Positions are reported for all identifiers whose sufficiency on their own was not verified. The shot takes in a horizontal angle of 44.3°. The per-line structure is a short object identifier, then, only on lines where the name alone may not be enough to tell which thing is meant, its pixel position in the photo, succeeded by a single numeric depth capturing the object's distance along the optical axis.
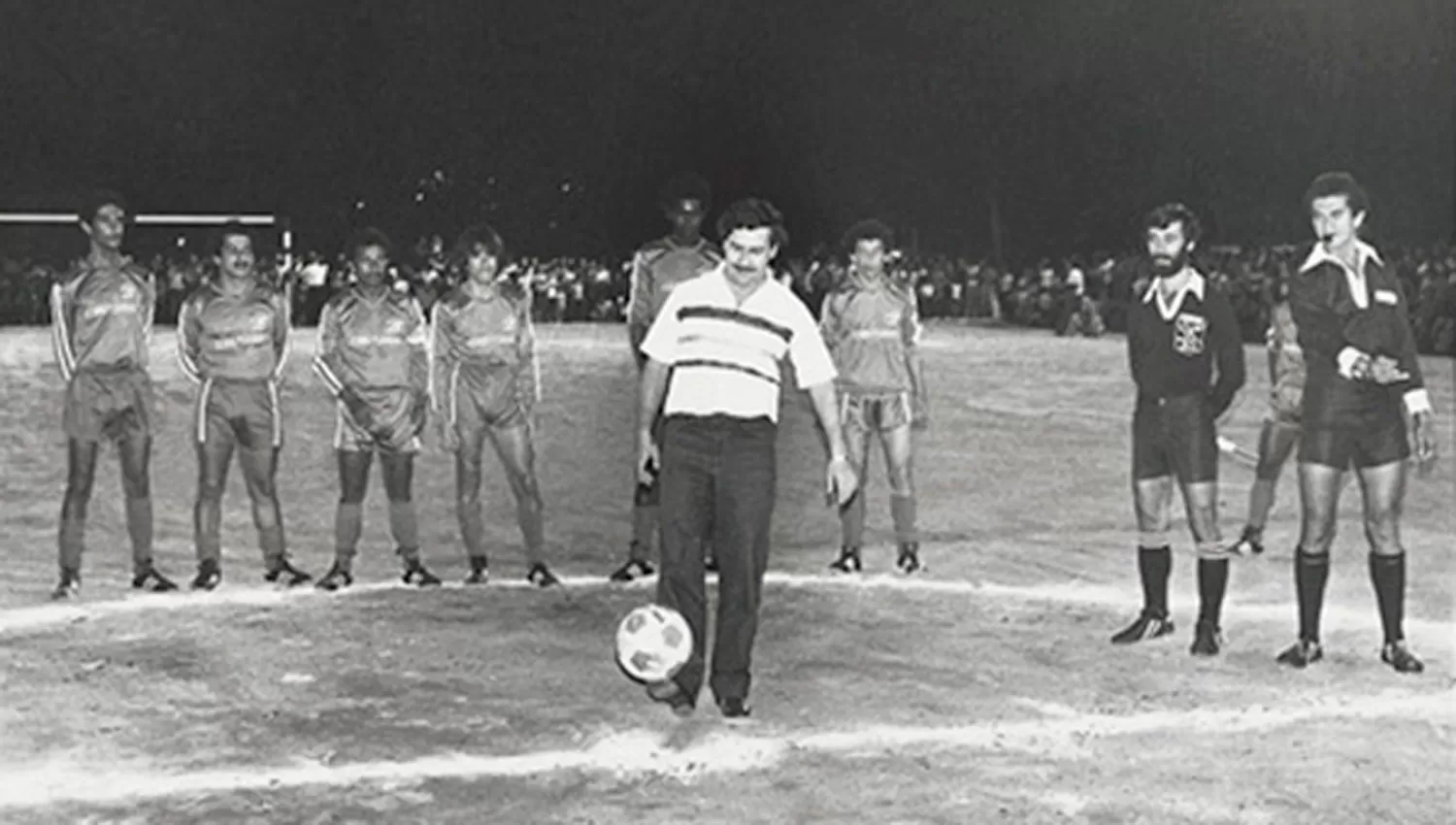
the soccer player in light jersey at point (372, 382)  9.03
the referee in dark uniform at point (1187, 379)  7.57
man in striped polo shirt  6.64
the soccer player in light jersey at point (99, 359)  8.80
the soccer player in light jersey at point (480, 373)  9.09
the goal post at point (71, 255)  37.81
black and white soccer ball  6.39
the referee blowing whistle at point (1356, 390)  7.18
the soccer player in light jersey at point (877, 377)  9.77
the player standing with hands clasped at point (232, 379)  9.06
